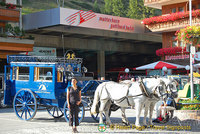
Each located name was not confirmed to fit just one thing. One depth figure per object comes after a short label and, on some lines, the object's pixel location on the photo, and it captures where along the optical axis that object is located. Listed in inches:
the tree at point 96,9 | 4121.6
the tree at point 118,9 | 3346.2
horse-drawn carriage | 542.6
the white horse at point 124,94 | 456.5
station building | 1250.6
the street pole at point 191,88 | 592.5
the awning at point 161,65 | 1070.4
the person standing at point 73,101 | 442.3
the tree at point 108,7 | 3663.9
